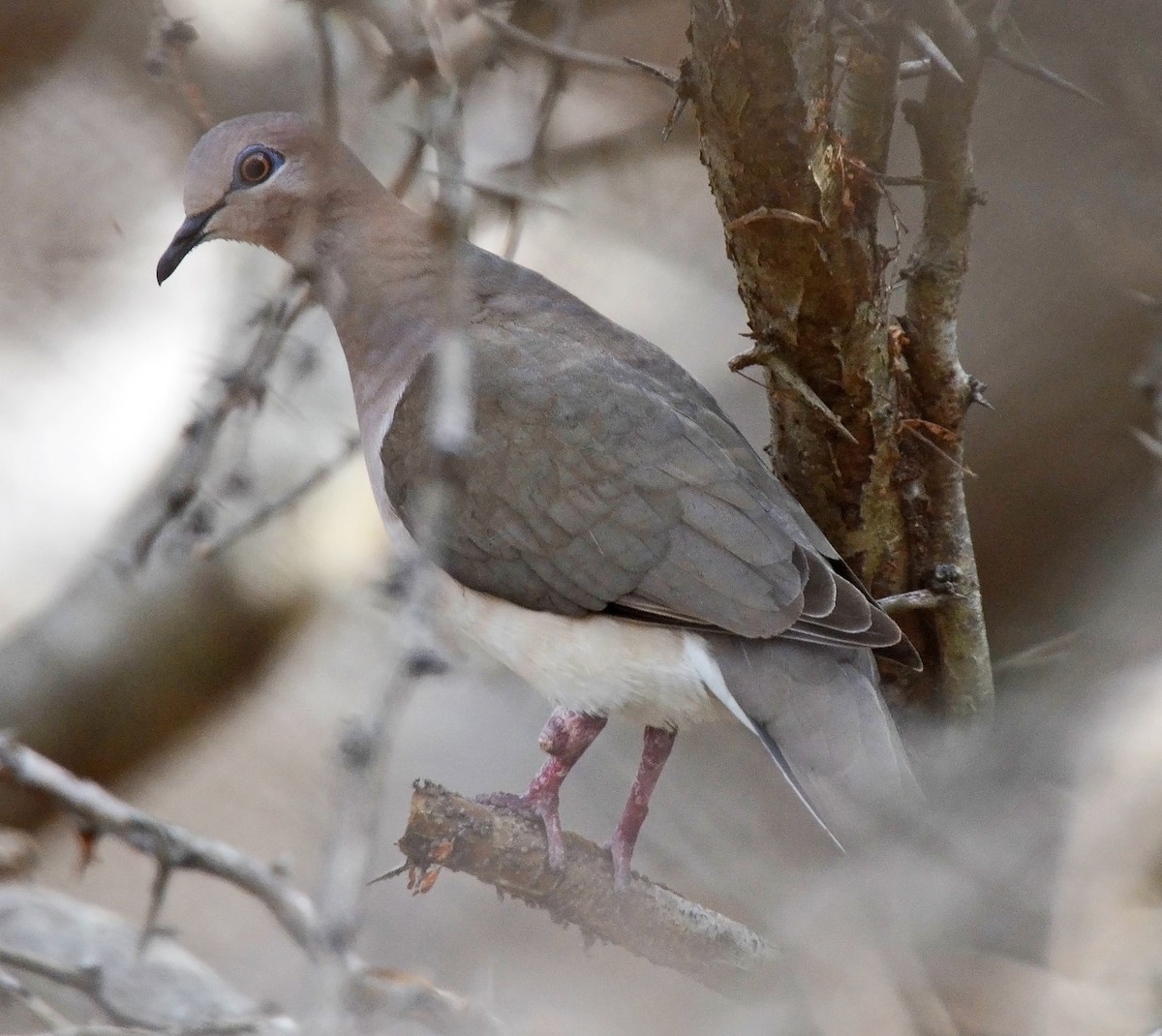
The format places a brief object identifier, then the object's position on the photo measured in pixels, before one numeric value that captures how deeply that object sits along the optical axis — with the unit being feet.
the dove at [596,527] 16.51
